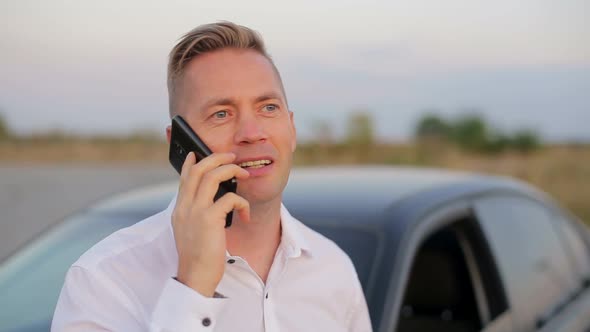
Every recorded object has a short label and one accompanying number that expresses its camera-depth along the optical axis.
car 2.55
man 1.40
